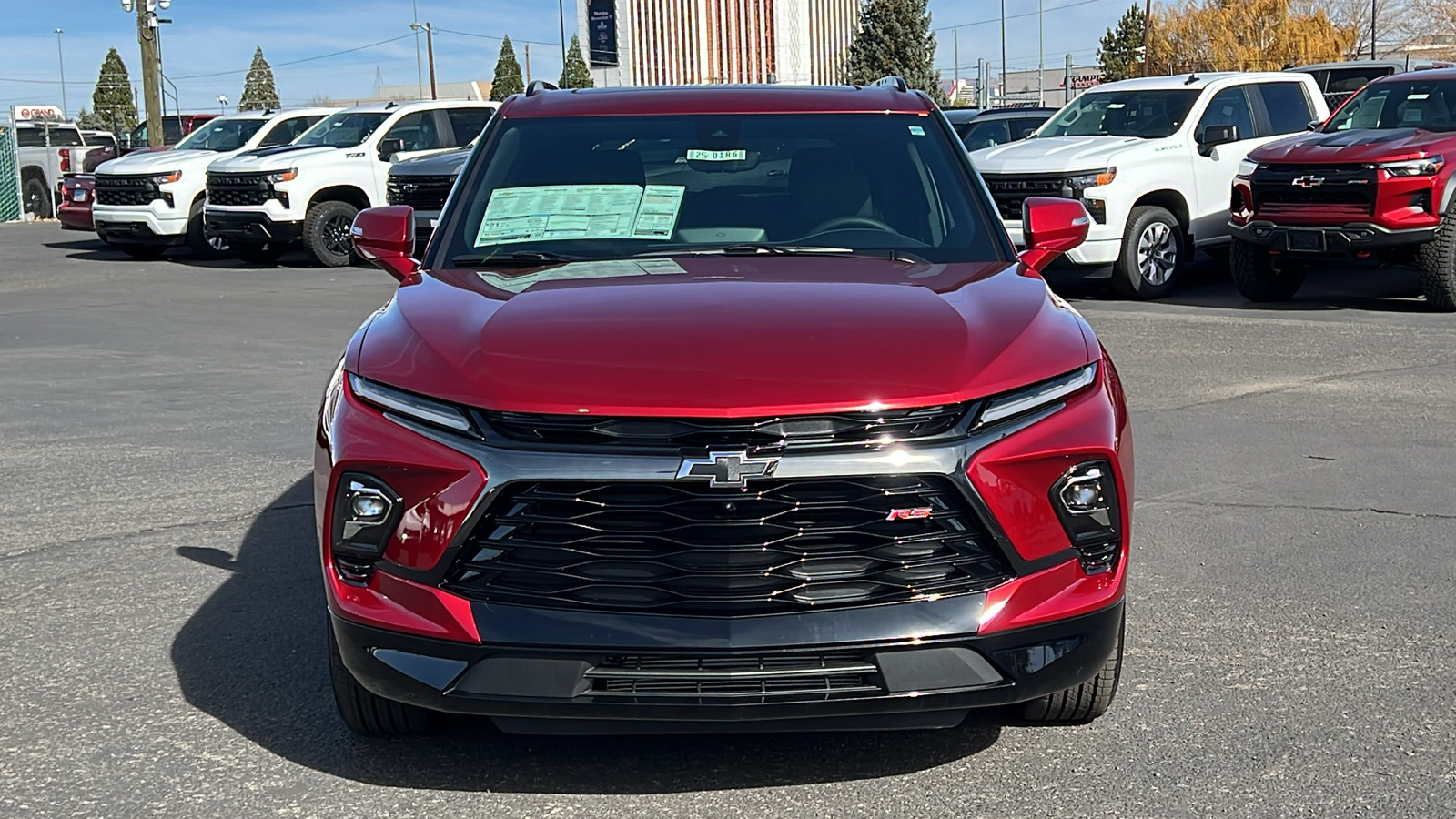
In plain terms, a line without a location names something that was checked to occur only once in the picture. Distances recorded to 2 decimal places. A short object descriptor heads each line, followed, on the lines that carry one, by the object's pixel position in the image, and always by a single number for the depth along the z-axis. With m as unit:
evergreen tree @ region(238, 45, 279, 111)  135.75
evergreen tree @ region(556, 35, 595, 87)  108.94
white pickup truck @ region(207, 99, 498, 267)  18.38
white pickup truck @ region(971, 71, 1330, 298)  13.05
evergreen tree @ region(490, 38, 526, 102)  110.50
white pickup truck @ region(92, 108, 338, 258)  20.30
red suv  3.12
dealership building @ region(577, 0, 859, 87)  96.81
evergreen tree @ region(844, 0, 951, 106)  62.50
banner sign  95.44
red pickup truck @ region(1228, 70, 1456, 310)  11.55
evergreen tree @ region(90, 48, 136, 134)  107.69
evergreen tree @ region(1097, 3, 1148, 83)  76.75
